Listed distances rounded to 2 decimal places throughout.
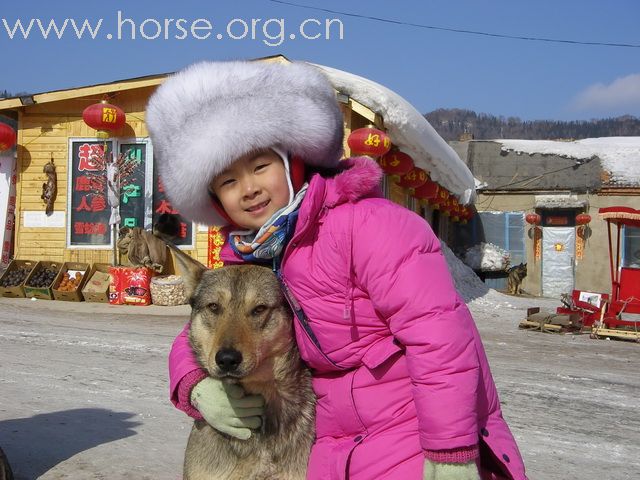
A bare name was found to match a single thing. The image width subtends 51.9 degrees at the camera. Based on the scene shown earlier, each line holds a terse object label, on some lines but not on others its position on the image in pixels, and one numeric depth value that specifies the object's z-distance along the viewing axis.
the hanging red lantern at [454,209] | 19.17
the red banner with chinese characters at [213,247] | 12.53
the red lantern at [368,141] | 10.97
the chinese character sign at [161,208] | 12.91
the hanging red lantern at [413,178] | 14.21
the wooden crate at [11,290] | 12.45
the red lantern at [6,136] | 12.60
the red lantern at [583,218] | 20.98
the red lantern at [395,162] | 12.88
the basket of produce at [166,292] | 12.04
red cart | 10.96
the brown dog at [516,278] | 22.36
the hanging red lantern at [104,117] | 12.12
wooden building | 12.97
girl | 1.76
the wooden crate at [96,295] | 12.33
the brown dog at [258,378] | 2.34
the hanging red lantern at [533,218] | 22.25
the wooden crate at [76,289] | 12.32
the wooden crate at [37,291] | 12.38
